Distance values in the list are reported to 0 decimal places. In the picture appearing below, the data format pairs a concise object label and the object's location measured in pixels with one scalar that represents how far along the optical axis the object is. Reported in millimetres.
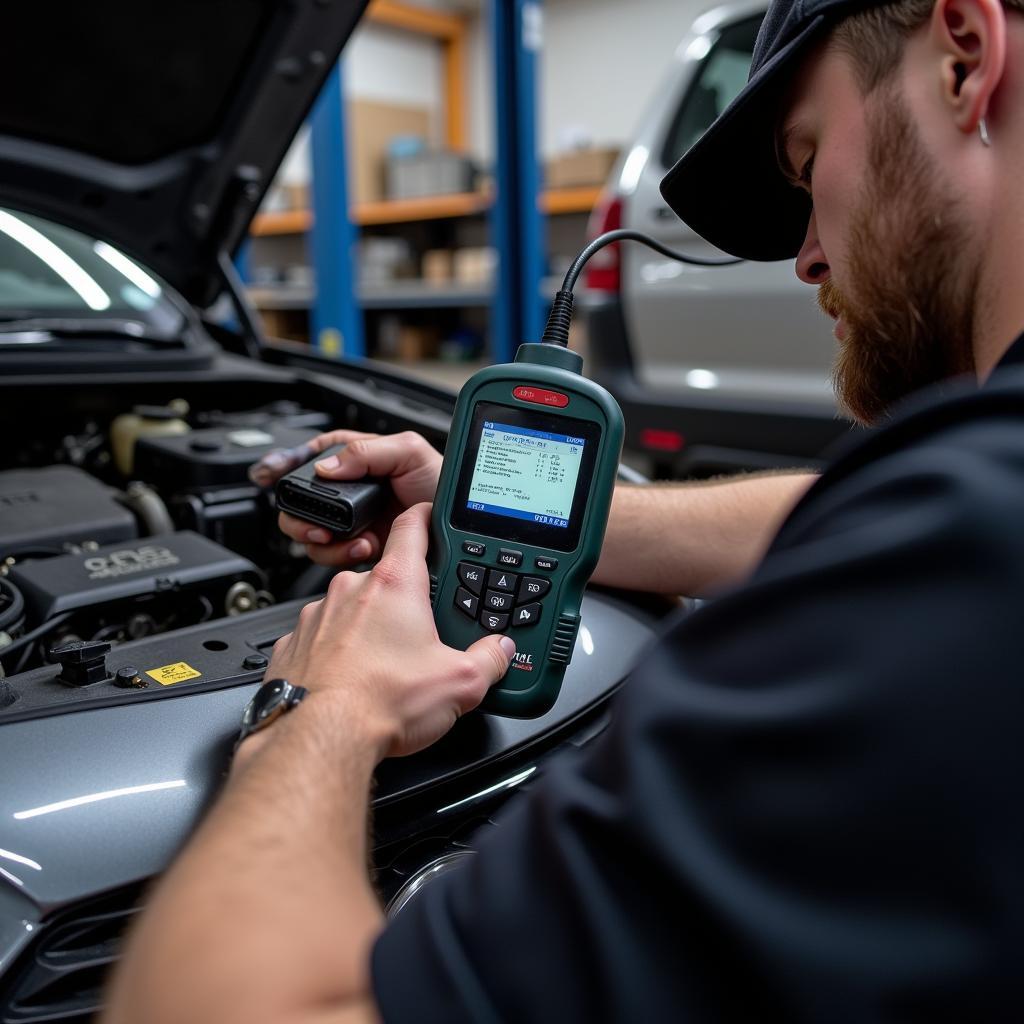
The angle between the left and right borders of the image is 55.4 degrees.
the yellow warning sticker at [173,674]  725
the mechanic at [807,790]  331
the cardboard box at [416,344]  6590
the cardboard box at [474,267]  5598
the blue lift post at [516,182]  3645
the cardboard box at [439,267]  5922
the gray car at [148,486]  596
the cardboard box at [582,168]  5102
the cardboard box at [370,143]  6270
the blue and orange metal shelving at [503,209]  3656
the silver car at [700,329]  2404
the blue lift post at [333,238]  3898
